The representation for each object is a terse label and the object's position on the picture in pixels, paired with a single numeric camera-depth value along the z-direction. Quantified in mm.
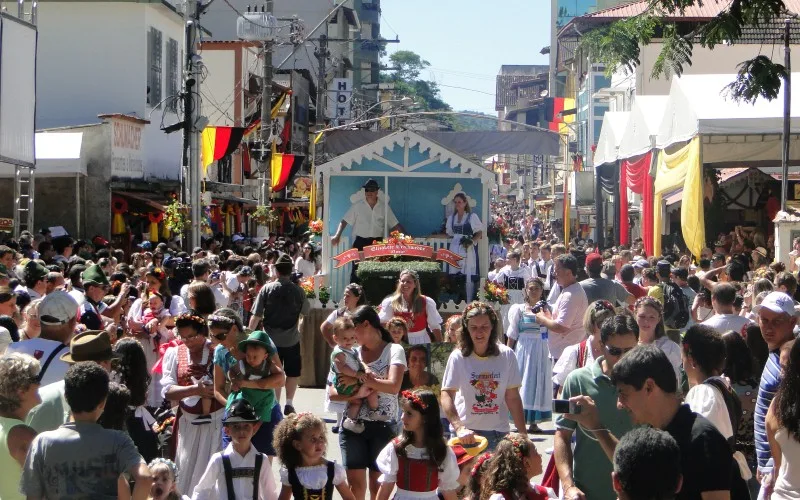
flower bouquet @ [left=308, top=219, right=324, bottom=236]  20066
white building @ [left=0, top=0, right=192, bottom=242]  29703
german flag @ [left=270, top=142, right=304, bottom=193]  37219
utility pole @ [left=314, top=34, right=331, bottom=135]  49031
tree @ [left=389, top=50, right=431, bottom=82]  135250
